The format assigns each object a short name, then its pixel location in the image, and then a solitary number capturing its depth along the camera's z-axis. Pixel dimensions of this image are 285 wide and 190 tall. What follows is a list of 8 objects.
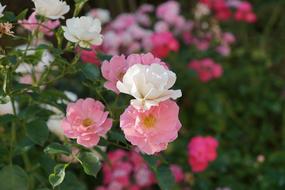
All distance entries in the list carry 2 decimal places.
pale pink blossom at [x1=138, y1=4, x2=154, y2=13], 4.03
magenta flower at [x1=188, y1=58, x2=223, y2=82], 3.54
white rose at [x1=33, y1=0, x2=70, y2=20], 1.53
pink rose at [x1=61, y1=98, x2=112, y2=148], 1.45
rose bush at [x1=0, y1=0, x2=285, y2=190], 1.45
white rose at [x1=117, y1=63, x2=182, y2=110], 1.31
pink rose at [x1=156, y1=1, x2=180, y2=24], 3.80
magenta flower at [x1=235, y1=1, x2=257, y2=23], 3.93
